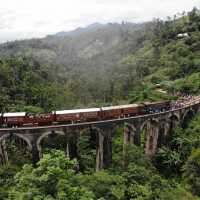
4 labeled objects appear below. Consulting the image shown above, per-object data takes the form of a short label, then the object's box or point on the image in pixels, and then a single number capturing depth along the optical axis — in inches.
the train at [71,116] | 1269.7
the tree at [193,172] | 1310.3
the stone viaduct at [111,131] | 1219.2
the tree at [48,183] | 820.0
